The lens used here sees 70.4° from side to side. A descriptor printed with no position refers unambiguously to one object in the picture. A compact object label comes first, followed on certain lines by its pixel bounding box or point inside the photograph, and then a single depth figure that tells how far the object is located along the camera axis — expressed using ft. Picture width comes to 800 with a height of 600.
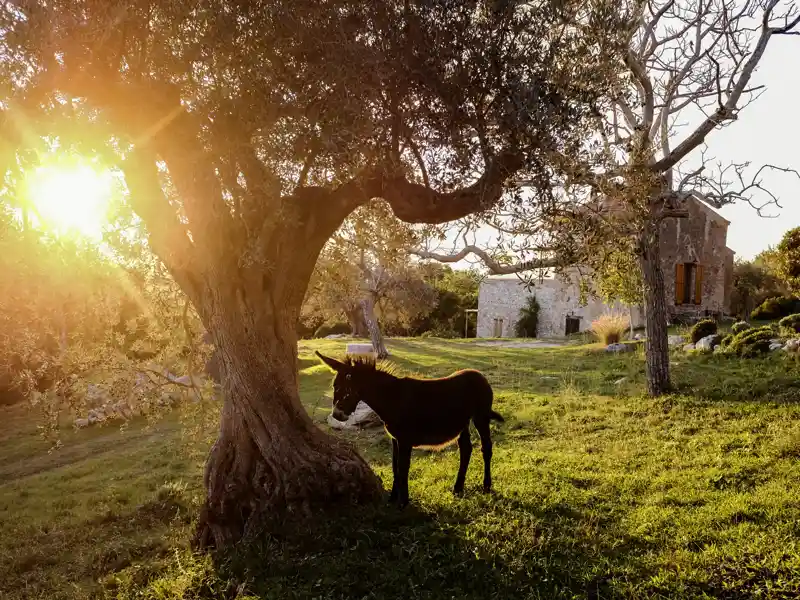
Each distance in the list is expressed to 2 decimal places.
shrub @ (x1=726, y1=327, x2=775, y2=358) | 67.15
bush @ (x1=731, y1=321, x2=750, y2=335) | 79.52
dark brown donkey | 27.50
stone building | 121.60
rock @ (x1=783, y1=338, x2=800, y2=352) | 61.05
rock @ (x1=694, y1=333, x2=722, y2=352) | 75.51
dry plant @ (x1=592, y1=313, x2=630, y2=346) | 100.27
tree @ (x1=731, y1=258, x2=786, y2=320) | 141.08
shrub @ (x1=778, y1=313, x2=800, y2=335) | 71.77
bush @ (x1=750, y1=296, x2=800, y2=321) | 123.08
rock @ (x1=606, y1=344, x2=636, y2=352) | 91.27
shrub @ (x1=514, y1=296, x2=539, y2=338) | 166.30
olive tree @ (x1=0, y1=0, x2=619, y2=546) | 24.45
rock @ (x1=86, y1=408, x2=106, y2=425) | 72.64
